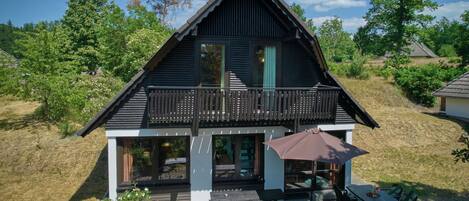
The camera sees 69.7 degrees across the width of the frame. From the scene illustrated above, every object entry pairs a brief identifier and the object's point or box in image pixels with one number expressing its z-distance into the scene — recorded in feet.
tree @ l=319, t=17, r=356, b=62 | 233.76
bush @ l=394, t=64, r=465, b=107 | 103.35
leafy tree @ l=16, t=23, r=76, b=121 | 70.38
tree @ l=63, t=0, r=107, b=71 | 125.80
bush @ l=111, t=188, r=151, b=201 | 35.81
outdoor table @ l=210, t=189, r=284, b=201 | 39.85
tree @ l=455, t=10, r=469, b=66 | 112.47
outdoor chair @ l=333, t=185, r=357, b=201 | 38.96
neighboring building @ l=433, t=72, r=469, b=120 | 91.45
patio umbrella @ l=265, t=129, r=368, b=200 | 35.91
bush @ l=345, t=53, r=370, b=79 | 110.93
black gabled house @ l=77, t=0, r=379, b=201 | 39.17
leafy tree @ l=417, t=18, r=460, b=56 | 243.93
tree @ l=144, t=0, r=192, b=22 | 137.69
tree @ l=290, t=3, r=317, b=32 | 191.31
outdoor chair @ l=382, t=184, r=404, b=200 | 38.58
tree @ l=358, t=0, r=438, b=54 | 125.32
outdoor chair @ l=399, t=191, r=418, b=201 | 36.74
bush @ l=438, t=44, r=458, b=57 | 210.18
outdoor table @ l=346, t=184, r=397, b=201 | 37.21
